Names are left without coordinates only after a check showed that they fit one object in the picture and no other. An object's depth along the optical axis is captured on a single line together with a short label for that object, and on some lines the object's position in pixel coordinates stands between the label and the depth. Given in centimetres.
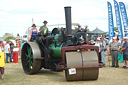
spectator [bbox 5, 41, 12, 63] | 1650
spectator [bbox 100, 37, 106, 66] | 1265
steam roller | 768
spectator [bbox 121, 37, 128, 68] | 1169
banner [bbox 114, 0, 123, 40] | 2002
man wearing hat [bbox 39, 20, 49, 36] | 1034
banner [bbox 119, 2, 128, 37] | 2020
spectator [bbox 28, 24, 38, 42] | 1080
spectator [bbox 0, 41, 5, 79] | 843
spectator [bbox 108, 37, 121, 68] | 1231
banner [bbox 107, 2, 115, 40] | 1960
